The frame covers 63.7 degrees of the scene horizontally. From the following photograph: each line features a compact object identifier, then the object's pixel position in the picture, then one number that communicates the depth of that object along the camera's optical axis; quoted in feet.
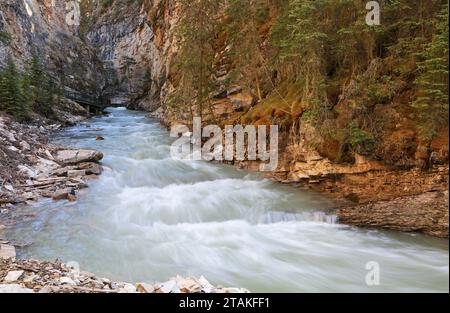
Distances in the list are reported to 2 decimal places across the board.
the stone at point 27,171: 36.35
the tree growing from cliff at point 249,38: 43.01
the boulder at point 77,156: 42.42
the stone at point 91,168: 39.50
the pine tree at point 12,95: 59.82
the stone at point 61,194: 31.91
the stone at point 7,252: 20.26
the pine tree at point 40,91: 75.36
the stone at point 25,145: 43.26
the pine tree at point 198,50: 50.42
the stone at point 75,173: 37.83
